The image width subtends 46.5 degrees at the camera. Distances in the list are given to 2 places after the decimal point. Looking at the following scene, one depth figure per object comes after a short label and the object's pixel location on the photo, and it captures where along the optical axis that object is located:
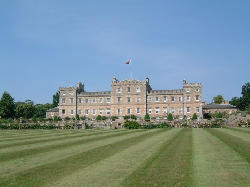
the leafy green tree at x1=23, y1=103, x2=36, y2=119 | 89.44
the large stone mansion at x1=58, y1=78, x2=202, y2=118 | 78.50
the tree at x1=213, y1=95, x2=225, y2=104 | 115.32
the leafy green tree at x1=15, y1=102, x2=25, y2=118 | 87.84
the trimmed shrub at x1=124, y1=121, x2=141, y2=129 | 51.11
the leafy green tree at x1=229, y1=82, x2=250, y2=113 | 101.43
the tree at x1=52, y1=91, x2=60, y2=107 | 116.75
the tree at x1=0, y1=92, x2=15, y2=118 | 82.18
